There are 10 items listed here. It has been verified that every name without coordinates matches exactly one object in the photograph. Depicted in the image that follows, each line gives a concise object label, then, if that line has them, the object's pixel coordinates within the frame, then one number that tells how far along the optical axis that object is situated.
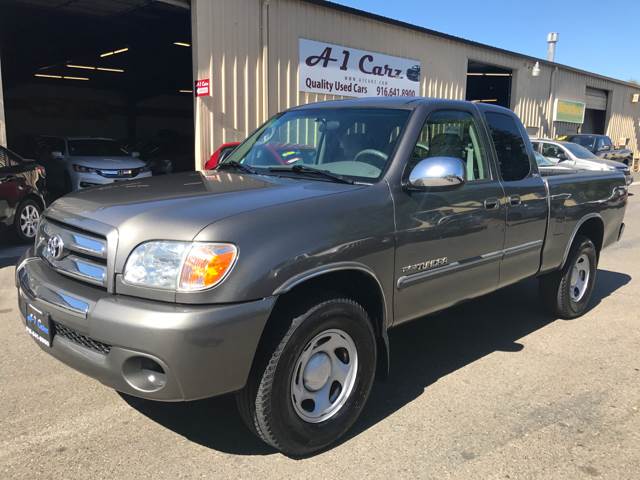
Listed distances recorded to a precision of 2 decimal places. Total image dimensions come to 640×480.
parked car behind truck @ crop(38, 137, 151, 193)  12.71
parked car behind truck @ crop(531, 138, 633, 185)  15.43
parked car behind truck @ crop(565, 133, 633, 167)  21.17
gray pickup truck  2.52
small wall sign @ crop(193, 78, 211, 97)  12.08
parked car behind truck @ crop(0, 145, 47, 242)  8.25
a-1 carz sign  14.27
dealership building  12.68
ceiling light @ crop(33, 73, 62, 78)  28.59
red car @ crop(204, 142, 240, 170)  9.81
